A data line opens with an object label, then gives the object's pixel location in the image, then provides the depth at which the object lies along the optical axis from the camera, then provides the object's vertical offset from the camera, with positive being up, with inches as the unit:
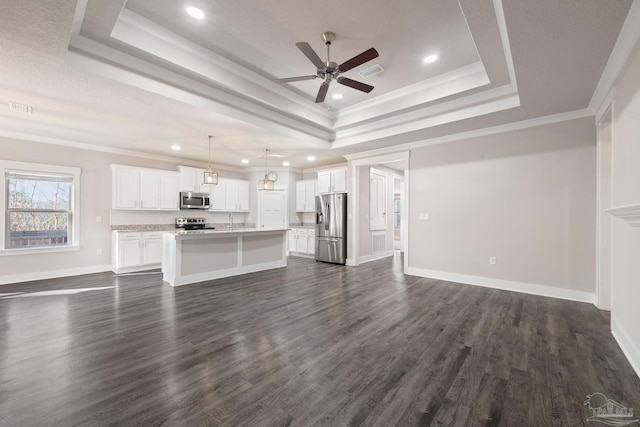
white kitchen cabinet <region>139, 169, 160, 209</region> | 247.3 +23.0
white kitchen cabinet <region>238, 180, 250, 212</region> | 325.7 +22.4
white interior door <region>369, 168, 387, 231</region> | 279.9 +15.0
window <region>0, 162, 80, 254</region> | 194.9 +4.7
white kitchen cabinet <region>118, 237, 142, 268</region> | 225.3 -33.6
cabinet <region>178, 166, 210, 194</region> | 271.7 +35.5
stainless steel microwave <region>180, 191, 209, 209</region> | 271.4 +14.0
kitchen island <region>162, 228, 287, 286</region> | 185.0 -31.3
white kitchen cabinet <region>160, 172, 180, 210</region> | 259.4 +23.0
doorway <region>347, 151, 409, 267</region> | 259.4 +1.0
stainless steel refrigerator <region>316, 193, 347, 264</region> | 267.4 -14.3
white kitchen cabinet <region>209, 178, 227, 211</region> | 299.3 +20.0
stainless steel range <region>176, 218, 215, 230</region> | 272.5 -10.7
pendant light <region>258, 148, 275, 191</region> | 219.6 +24.1
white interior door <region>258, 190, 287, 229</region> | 329.1 +4.9
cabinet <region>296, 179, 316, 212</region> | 328.8 +23.8
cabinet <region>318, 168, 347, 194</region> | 278.4 +36.3
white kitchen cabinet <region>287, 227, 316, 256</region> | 310.5 -33.2
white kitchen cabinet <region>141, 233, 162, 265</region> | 237.9 -31.9
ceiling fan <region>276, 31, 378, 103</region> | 101.7 +61.1
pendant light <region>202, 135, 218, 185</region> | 192.2 +26.6
